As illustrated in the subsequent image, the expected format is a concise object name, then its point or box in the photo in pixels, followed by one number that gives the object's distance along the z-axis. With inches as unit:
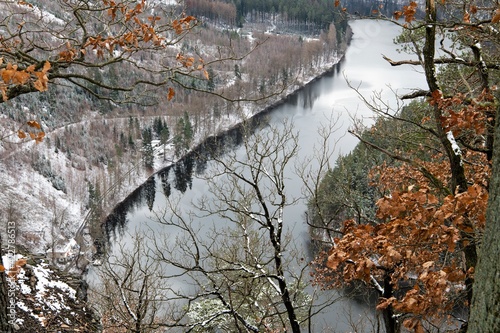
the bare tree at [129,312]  265.4
